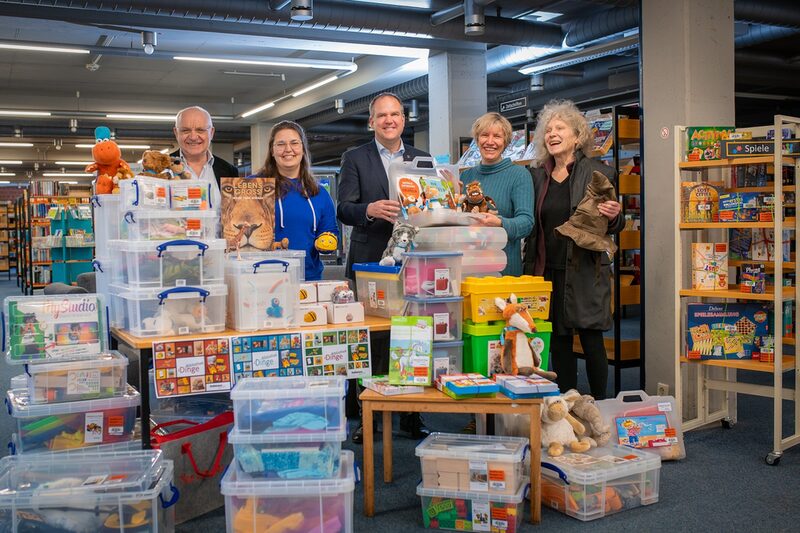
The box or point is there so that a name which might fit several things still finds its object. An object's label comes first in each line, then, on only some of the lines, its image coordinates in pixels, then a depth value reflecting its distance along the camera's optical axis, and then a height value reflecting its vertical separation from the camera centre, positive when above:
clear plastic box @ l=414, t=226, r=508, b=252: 3.24 -0.03
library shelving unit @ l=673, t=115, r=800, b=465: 3.69 -0.60
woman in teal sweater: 3.69 +0.26
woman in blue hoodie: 3.55 +0.19
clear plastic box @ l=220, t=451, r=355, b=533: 2.41 -0.90
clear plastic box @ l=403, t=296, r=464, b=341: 3.03 -0.33
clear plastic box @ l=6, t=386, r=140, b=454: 2.71 -0.68
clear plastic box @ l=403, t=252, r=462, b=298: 3.01 -0.17
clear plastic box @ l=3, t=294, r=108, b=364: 2.75 -0.33
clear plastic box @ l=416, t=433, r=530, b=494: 2.80 -0.90
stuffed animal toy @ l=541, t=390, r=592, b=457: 3.20 -0.88
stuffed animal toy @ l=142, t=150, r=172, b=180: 3.23 +0.33
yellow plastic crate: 3.06 -0.26
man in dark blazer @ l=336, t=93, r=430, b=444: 3.66 +0.29
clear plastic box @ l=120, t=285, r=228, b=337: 2.82 -0.28
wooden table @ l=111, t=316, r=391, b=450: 2.72 -0.41
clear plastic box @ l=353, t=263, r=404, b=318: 3.23 -0.25
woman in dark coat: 3.77 -0.11
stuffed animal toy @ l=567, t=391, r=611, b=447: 3.41 -0.88
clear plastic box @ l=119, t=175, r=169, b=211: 2.85 +0.18
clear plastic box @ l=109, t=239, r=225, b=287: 2.82 -0.10
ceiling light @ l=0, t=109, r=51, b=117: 12.38 +2.18
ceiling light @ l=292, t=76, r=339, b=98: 12.13 +2.54
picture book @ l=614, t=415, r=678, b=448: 3.56 -0.99
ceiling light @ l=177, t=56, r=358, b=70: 9.99 +2.45
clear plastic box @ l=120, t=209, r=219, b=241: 2.84 +0.05
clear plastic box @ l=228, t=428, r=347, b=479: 2.44 -0.73
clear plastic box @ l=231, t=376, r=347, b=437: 2.46 -0.59
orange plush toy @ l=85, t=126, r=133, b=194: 3.26 +0.33
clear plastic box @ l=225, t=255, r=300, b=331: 2.92 -0.23
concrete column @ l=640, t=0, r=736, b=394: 4.42 +0.76
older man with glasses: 3.54 +0.47
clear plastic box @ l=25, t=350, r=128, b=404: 2.72 -0.53
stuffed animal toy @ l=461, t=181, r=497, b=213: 3.48 +0.14
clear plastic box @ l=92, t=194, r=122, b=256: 3.08 +0.08
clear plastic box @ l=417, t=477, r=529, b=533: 2.79 -1.07
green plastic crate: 3.07 -0.46
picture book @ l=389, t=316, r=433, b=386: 2.95 -0.47
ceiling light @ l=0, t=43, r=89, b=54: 8.58 +2.24
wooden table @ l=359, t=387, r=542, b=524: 2.80 -0.67
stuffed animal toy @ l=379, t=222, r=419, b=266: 3.25 -0.04
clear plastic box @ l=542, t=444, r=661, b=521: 2.99 -1.05
